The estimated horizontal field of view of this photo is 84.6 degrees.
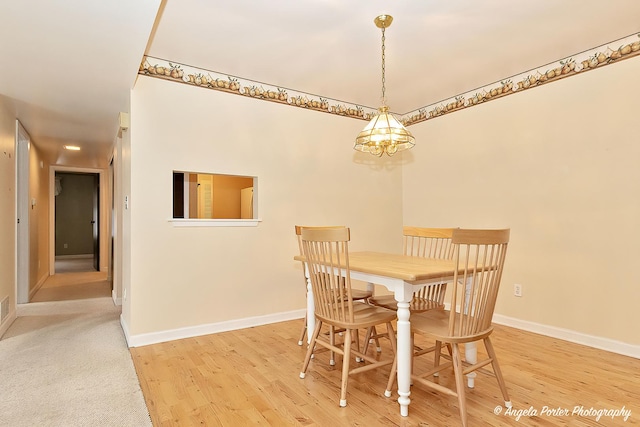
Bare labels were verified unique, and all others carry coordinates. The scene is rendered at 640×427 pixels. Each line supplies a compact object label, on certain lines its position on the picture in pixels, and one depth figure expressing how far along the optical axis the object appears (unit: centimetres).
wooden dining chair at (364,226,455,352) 246
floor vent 318
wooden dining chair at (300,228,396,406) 198
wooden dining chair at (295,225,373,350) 271
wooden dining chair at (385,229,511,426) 169
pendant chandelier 249
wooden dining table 183
